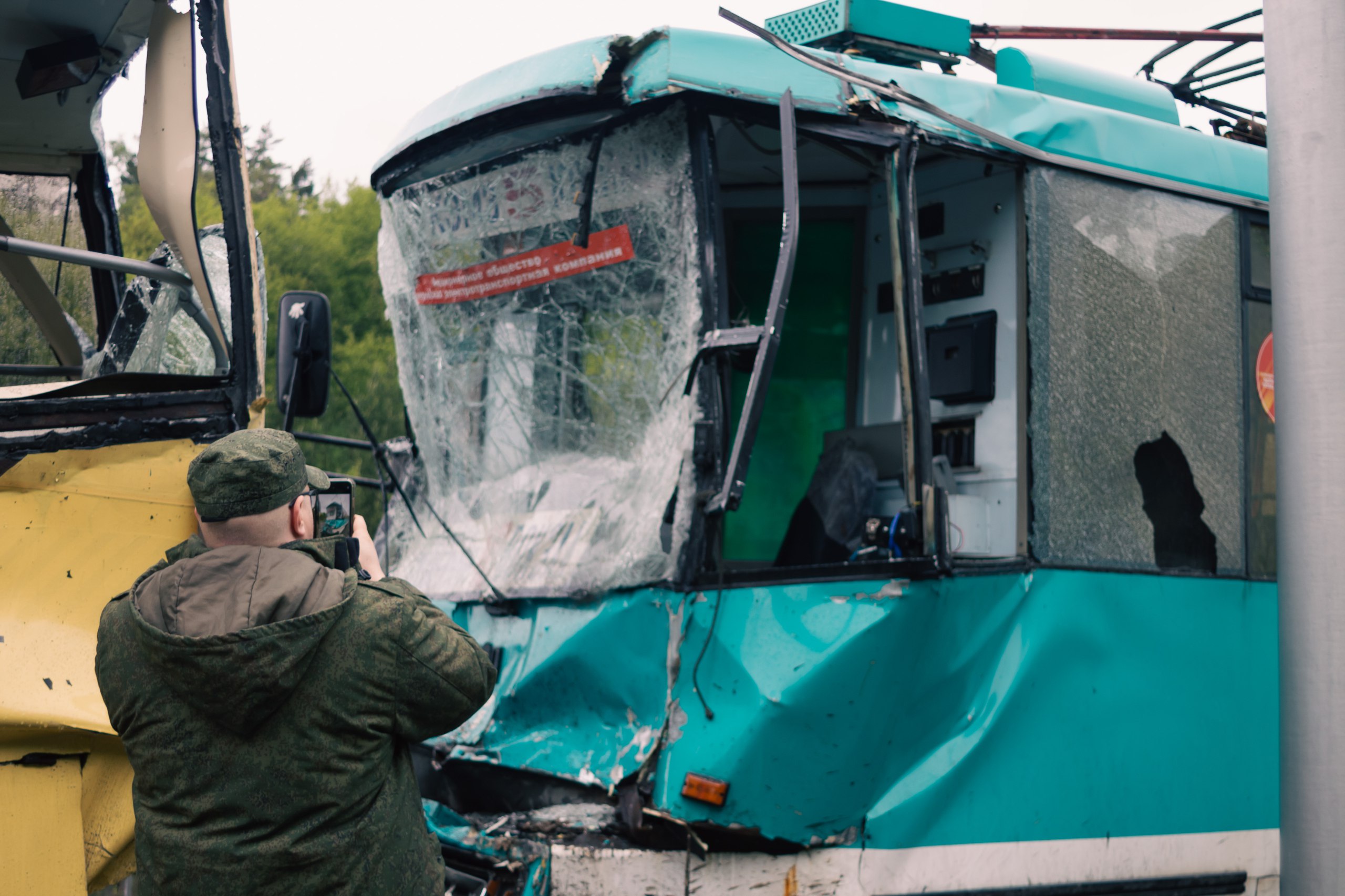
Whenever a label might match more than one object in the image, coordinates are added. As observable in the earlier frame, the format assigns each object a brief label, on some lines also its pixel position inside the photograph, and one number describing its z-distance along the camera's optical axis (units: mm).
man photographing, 2180
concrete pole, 2613
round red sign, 4742
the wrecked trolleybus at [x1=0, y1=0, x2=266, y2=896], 2467
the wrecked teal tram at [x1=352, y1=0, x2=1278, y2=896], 3666
